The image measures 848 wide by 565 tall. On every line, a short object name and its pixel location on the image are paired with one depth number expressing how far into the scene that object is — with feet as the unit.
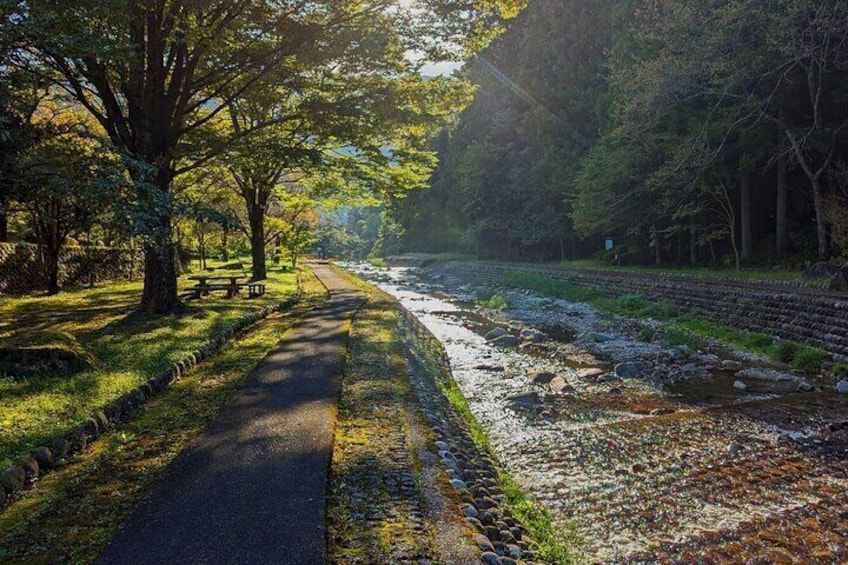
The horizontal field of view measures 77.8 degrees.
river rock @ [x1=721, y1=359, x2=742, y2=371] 36.50
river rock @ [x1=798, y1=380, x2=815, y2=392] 30.30
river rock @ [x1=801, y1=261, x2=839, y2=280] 50.26
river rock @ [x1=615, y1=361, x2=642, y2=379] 35.27
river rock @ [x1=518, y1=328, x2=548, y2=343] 48.91
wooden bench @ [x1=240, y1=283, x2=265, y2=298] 56.24
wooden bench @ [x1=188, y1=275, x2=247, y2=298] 53.47
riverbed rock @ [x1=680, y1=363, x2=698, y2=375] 35.56
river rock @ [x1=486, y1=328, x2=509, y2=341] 49.90
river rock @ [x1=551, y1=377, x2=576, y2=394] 31.55
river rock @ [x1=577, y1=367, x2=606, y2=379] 35.14
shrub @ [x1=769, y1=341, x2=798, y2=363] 37.47
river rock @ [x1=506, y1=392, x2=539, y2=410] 28.62
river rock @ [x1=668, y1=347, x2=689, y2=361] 39.81
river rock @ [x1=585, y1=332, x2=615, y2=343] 48.29
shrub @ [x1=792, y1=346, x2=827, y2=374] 34.40
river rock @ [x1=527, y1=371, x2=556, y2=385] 34.06
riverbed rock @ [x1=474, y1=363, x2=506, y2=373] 37.37
